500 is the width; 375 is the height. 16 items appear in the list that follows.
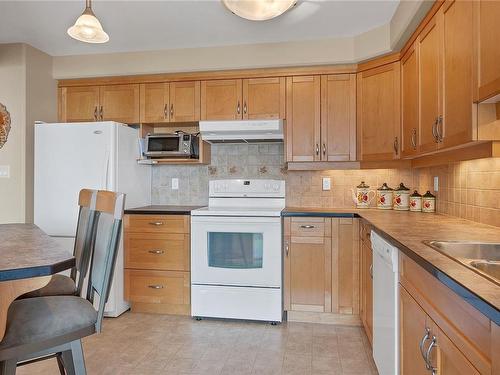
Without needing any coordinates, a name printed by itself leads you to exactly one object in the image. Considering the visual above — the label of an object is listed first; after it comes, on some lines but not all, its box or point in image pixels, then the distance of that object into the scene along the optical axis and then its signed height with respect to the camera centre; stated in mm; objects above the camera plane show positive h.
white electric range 2854 -642
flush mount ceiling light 1712 +880
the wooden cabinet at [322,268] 2836 -669
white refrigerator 2984 +123
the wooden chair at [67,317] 1187 -475
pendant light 1924 +859
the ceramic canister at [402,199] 3039 -116
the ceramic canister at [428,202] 2758 -131
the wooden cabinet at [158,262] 3023 -664
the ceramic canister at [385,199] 3160 -120
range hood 3004 +479
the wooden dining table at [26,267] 1014 -238
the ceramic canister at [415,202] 2891 -135
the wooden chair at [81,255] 1658 -348
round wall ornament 3080 +550
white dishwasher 1606 -609
